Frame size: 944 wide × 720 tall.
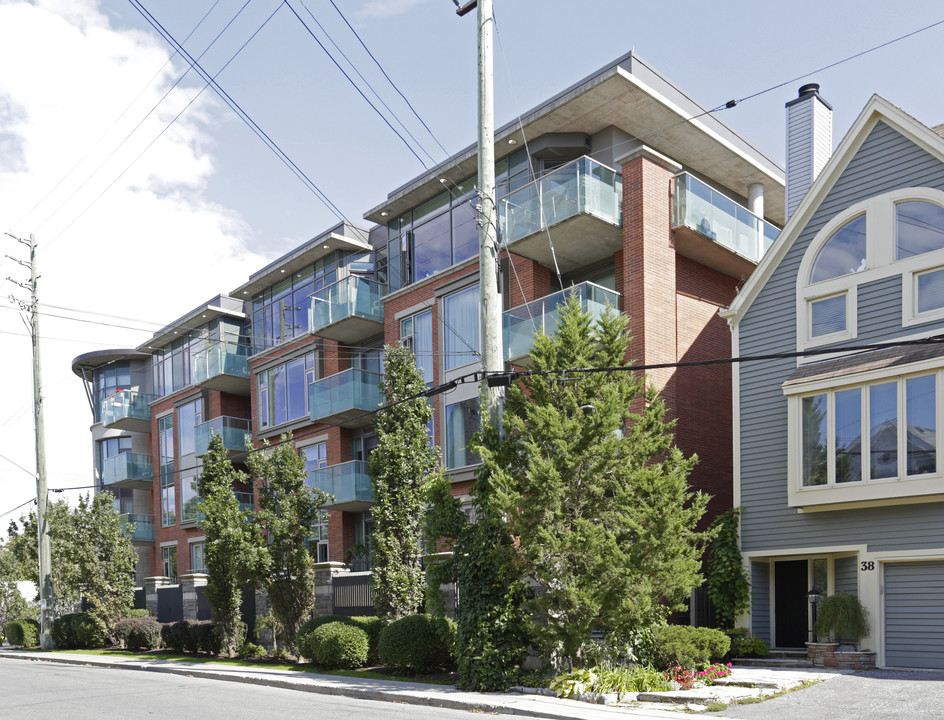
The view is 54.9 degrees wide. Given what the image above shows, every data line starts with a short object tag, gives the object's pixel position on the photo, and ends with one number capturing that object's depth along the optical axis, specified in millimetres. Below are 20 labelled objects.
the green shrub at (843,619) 17578
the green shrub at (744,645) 19078
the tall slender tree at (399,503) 20047
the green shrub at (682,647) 15695
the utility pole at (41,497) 32250
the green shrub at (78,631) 31547
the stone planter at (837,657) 17281
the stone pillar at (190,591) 30328
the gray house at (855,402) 17406
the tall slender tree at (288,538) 23125
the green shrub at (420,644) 17766
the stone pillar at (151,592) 33469
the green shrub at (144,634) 28969
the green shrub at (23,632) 34656
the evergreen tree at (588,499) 14859
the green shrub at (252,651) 24719
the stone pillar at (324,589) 23922
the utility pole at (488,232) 16062
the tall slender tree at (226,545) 23234
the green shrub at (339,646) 19719
